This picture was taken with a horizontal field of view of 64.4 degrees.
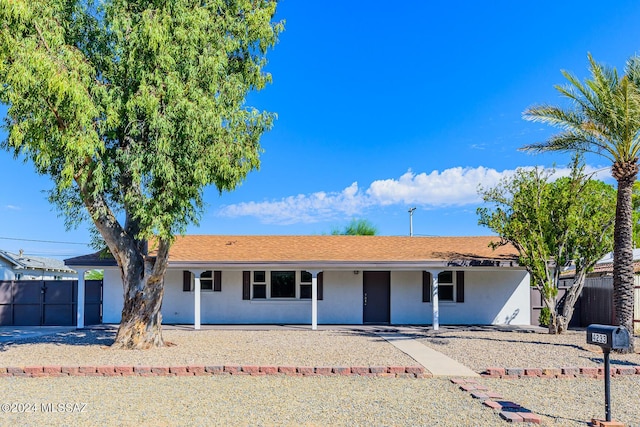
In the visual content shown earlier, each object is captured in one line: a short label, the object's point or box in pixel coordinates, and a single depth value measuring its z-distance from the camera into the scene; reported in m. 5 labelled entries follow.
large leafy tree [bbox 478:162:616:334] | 14.87
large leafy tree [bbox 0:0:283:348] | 9.63
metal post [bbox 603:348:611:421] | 6.36
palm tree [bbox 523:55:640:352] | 12.01
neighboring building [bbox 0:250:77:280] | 28.27
